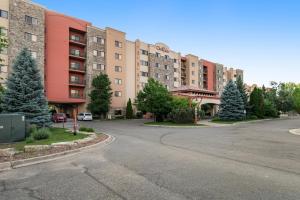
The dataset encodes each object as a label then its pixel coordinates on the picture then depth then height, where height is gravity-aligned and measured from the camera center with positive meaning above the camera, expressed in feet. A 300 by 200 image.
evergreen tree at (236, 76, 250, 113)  122.96 +11.41
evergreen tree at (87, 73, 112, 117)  120.19 +8.65
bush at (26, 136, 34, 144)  34.92 -5.47
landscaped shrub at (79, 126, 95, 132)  53.17 -5.47
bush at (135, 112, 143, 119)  140.45 -4.44
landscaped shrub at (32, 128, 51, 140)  37.59 -4.89
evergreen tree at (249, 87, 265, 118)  127.12 +3.32
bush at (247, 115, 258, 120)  121.67 -5.53
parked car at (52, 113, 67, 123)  94.83 -3.72
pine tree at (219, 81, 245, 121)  106.66 +1.90
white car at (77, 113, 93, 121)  109.84 -4.39
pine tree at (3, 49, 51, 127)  50.07 +4.39
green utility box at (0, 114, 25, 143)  35.64 -3.34
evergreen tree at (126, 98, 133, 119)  133.97 -1.43
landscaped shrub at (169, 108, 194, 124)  90.18 -3.42
